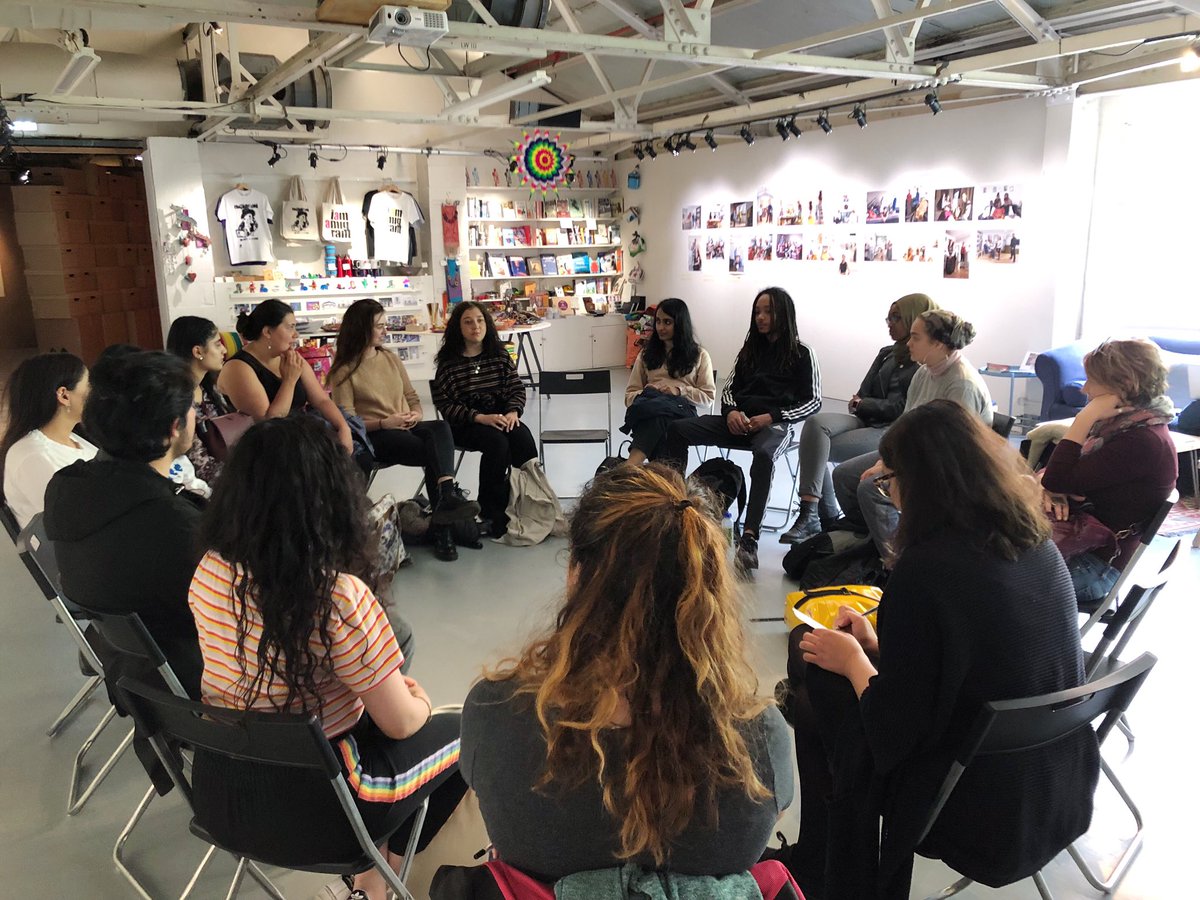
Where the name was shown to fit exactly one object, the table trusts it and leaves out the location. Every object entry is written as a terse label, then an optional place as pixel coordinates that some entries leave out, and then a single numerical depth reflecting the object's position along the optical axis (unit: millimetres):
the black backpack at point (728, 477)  4703
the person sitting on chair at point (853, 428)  4453
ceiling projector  3574
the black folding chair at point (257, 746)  1431
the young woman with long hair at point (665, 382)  4906
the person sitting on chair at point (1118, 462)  2766
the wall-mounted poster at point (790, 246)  8992
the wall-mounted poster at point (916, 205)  7699
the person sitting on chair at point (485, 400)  4758
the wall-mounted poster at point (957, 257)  7441
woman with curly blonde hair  1125
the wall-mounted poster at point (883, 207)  7961
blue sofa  6012
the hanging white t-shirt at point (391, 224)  9922
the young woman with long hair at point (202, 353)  3805
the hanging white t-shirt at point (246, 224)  9164
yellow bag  2795
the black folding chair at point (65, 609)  2373
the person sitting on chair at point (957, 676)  1595
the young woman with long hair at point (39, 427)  2988
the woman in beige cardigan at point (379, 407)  4660
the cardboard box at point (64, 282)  11867
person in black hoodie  2008
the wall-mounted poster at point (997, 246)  7098
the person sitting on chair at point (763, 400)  4469
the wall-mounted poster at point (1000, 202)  7016
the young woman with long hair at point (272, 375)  3973
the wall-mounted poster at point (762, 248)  9336
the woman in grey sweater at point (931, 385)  3639
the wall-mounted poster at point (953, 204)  7367
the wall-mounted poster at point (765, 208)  9234
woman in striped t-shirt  1601
